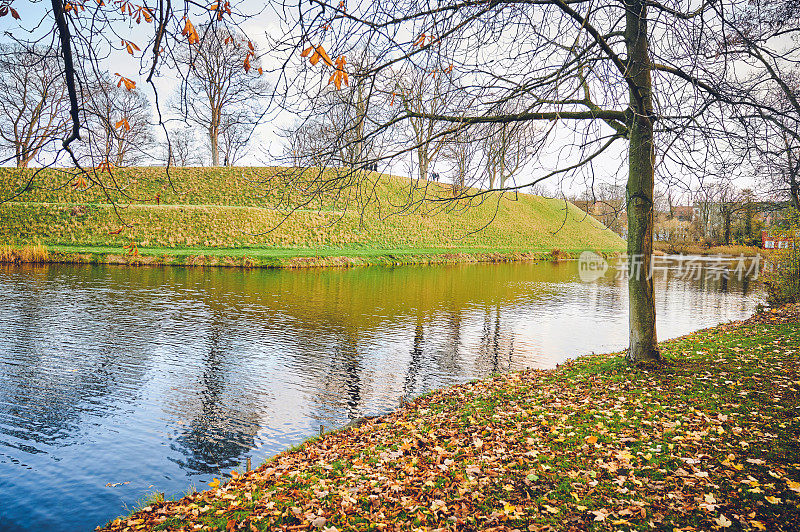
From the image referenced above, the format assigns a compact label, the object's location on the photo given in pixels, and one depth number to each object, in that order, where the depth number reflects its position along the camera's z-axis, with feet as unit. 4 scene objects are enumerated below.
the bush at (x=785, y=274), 48.29
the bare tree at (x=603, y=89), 16.47
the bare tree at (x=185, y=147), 177.53
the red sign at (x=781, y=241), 48.49
